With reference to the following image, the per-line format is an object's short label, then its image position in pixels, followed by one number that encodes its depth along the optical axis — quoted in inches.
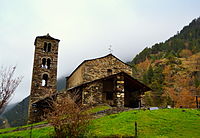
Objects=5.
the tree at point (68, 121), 436.5
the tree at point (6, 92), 338.3
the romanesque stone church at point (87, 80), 848.3
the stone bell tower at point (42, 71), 1092.5
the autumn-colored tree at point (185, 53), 2907.0
